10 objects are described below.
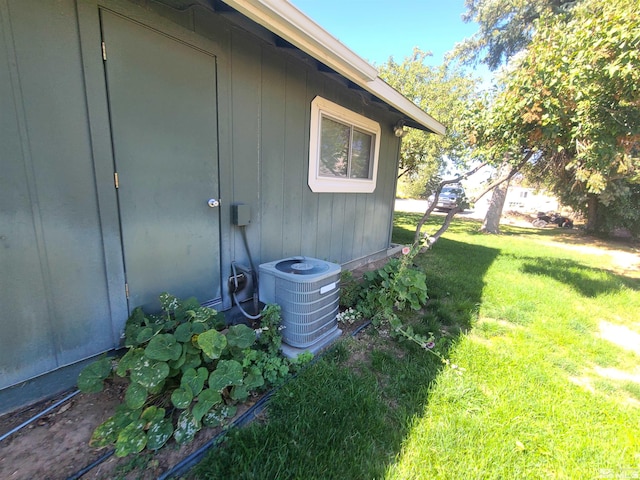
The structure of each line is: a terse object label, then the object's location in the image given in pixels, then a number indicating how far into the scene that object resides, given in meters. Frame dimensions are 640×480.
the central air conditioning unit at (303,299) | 2.04
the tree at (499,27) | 8.62
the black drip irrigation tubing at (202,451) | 1.18
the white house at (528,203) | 16.47
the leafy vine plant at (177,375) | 1.29
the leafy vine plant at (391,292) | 2.55
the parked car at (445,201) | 15.78
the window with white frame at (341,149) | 3.12
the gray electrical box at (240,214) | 2.29
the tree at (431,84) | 9.93
